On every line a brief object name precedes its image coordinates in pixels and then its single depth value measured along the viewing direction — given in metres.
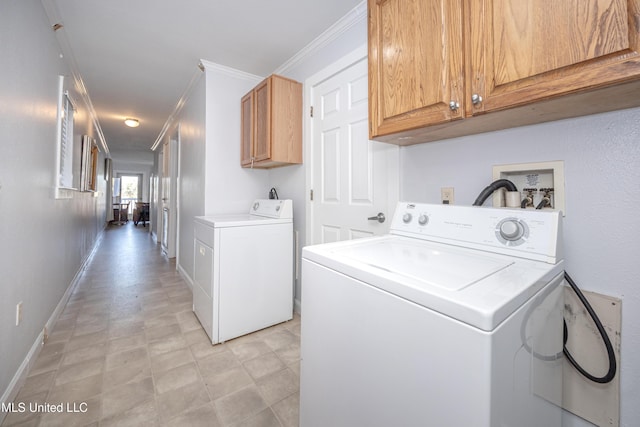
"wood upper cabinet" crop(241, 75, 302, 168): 2.26
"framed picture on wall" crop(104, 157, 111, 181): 7.00
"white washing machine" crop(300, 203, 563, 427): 0.56
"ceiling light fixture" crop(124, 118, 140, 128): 4.65
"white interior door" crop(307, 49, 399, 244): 1.73
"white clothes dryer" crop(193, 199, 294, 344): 1.98
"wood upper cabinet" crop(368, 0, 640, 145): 0.71
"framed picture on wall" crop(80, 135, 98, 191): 3.26
